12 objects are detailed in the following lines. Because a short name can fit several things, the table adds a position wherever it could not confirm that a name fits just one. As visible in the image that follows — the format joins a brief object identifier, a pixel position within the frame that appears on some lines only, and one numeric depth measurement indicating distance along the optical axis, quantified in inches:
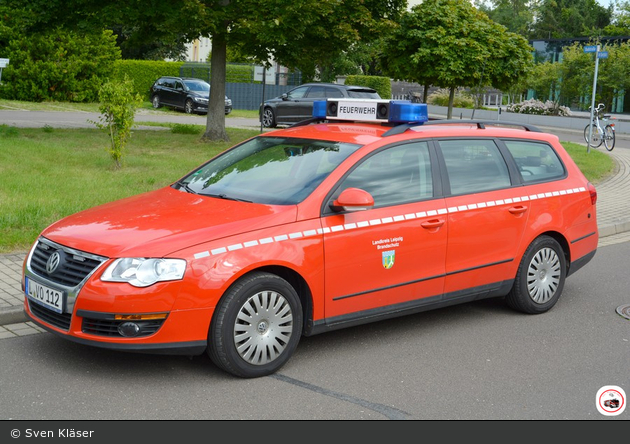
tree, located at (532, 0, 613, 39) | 3452.3
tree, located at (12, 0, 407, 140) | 677.3
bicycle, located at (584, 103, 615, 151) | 959.6
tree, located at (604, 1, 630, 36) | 2418.9
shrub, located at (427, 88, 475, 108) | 1777.8
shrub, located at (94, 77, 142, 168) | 509.0
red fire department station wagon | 193.8
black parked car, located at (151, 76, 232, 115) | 1344.7
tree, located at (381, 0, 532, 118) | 839.7
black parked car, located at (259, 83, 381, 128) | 1059.9
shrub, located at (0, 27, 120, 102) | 1282.0
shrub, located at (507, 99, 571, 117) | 1642.5
